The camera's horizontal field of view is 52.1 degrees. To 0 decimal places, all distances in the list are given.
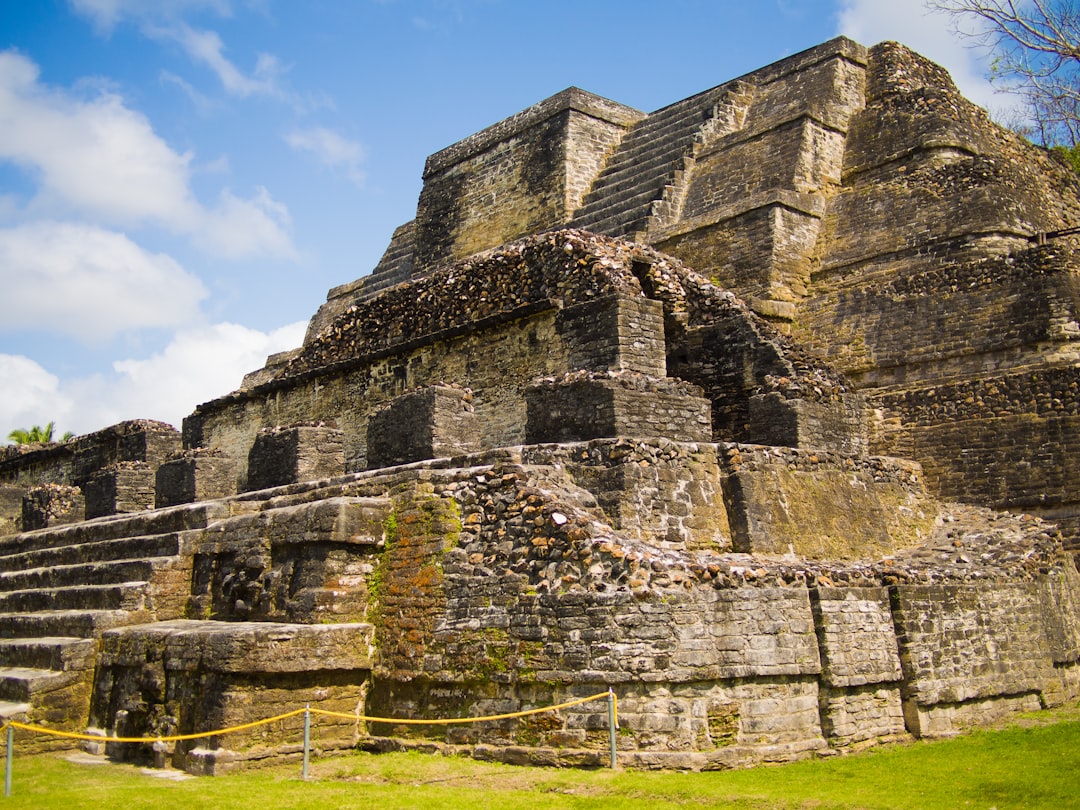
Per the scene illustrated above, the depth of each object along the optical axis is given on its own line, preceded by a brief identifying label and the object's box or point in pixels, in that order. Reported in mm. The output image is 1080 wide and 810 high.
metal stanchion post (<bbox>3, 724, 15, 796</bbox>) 7990
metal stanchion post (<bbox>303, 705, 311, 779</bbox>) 8422
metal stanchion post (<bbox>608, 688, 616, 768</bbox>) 8016
